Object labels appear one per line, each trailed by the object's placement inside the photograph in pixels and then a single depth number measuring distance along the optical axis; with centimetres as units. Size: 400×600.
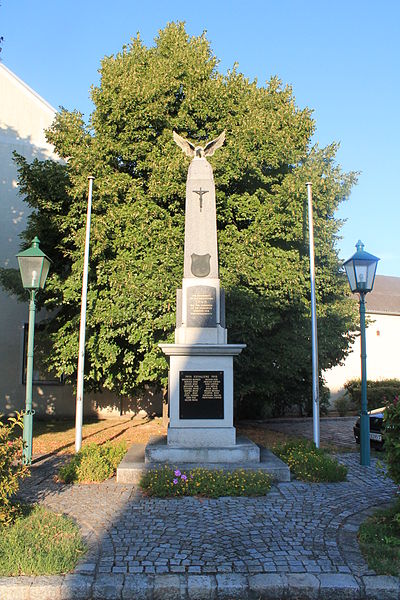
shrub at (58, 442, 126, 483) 745
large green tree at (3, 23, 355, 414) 1184
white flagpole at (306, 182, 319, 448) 1012
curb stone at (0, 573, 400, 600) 383
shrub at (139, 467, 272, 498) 667
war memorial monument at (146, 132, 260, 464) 798
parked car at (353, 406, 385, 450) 1123
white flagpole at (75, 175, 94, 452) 1023
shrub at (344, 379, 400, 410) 1931
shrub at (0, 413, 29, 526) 496
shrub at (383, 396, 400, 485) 521
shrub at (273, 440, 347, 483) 765
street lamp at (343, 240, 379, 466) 969
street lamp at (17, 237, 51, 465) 908
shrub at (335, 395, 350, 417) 2047
